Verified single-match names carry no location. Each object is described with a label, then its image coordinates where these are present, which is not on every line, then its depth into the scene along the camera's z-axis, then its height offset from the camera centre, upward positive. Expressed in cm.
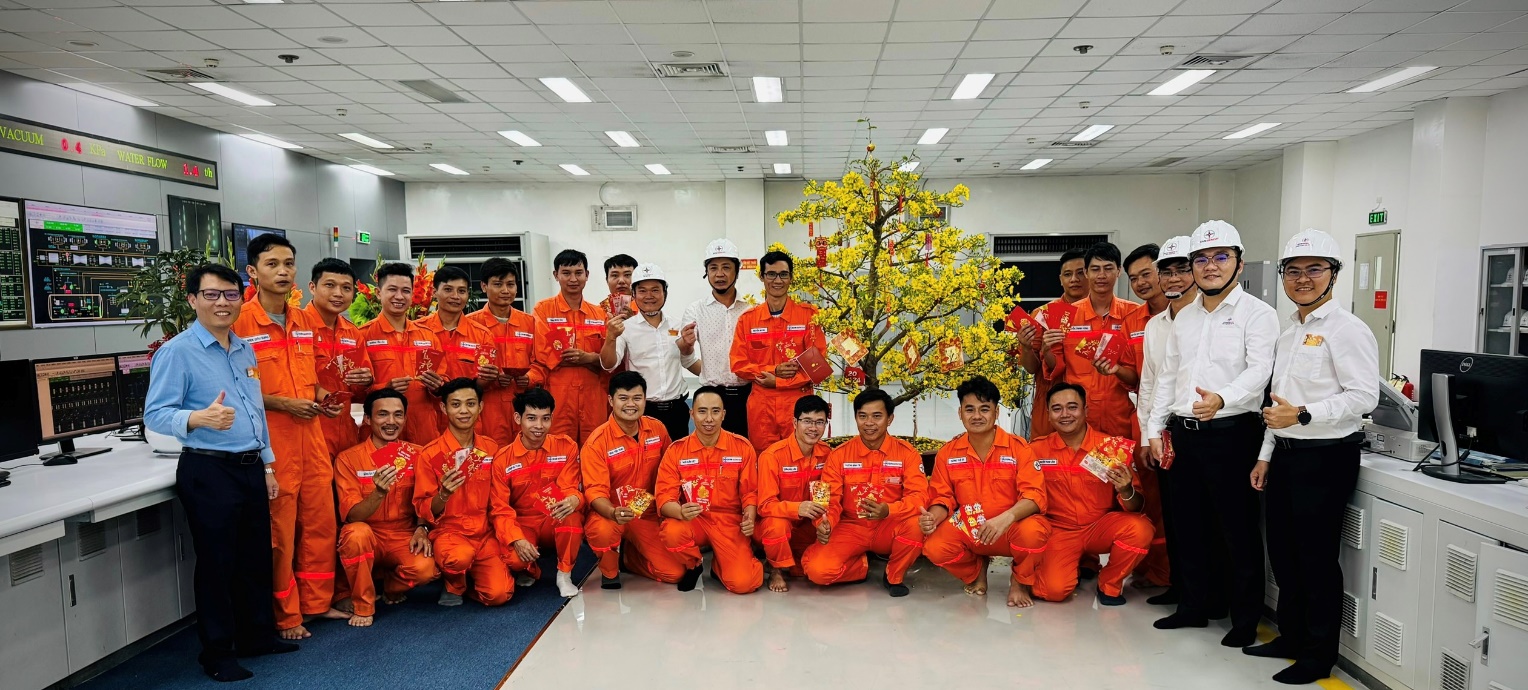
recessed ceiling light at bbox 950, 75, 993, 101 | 674 +192
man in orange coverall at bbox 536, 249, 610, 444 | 445 -37
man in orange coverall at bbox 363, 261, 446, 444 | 395 -29
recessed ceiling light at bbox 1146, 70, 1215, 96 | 661 +191
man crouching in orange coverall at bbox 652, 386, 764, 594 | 369 -101
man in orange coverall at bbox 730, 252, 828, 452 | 417 -29
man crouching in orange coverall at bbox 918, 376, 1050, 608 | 354 -97
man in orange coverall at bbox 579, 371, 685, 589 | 373 -93
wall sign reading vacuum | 620 +134
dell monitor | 250 -40
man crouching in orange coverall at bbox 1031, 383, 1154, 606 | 353 -103
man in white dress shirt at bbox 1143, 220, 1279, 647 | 292 -46
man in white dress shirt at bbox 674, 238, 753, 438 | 451 -27
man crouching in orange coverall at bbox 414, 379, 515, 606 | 355 -101
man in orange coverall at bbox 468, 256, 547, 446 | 441 -24
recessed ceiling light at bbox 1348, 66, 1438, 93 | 661 +194
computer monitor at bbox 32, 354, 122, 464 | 323 -46
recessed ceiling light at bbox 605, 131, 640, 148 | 895 +190
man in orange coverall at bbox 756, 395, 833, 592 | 367 -93
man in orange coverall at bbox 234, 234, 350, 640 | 317 -62
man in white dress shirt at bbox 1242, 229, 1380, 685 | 266 -51
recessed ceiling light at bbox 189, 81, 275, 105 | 664 +188
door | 855 +9
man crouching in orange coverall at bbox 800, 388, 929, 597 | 366 -100
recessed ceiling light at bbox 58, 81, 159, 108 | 667 +188
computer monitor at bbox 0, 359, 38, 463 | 307 -49
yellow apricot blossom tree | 405 +6
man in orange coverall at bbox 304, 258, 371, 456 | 363 -25
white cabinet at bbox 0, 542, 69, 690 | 262 -116
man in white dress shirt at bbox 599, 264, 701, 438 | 443 -32
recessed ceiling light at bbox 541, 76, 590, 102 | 669 +190
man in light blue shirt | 281 -58
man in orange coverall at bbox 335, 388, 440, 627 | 341 -101
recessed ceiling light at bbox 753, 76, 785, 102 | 682 +193
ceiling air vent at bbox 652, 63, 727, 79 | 630 +191
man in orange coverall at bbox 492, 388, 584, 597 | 368 -98
